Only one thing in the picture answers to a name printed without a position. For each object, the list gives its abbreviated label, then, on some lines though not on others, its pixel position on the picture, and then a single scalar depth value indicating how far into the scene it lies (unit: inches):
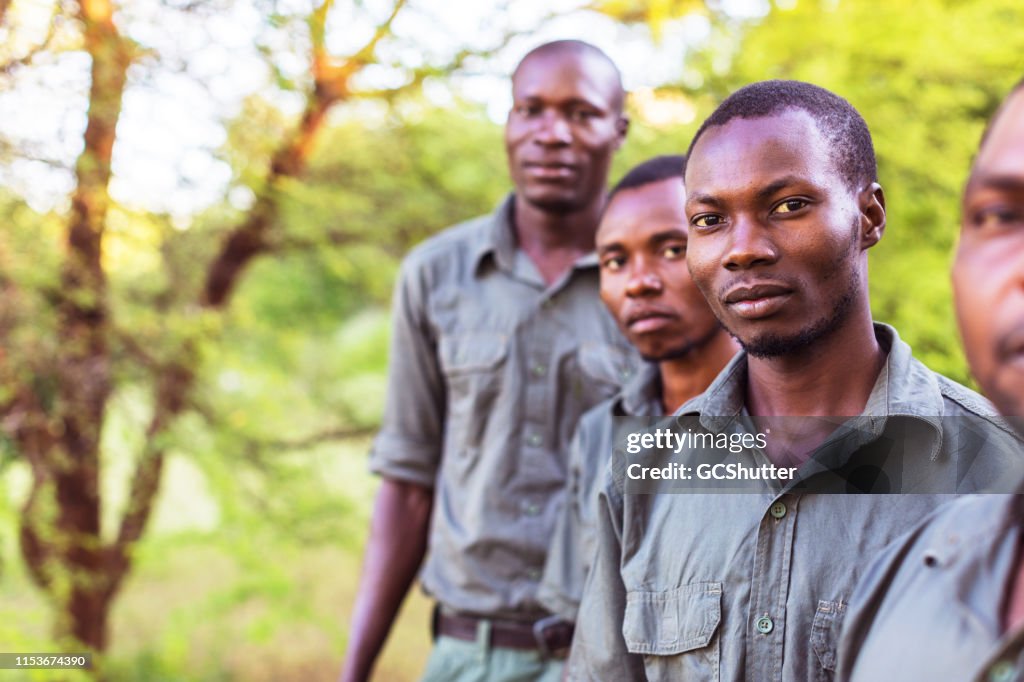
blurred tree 197.2
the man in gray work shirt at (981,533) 47.7
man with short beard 69.4
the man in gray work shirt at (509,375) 117.3
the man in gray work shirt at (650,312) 98.1
